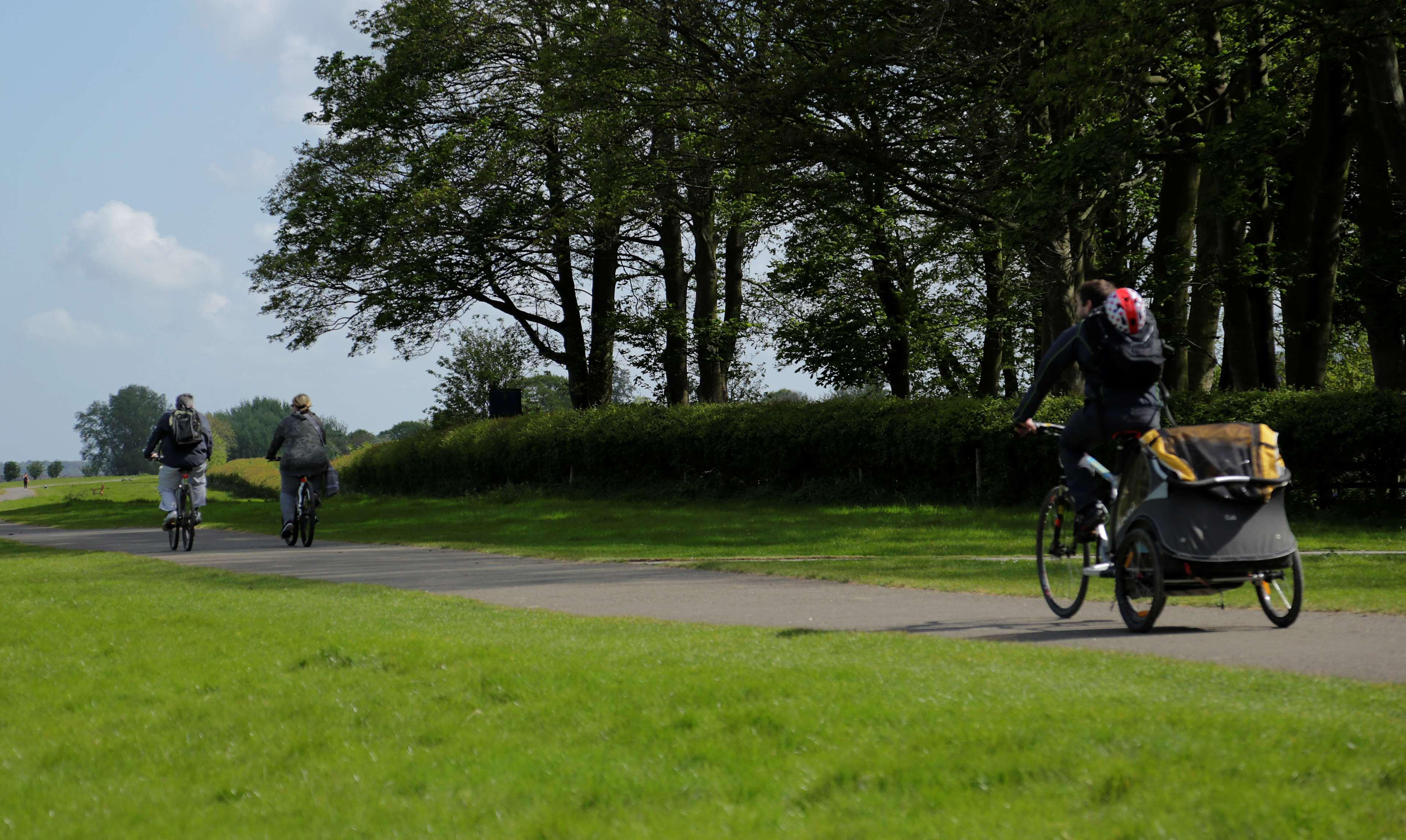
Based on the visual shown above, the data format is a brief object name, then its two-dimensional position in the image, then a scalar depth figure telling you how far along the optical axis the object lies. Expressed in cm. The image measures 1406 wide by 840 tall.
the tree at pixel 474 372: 6147
